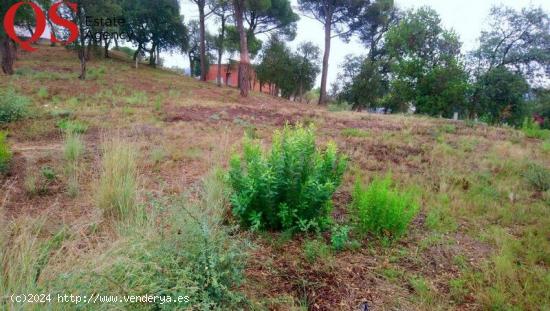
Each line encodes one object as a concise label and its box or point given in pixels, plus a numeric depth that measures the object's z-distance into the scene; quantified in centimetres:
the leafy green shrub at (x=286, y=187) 214
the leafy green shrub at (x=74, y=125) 477
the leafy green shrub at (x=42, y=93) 762
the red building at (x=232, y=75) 2829
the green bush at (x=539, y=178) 340
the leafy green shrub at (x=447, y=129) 654
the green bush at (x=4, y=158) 302
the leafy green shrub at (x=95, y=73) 1197
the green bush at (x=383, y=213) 221
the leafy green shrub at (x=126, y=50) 3281
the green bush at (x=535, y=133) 650
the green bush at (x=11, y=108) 515
